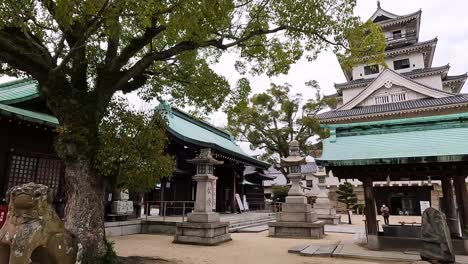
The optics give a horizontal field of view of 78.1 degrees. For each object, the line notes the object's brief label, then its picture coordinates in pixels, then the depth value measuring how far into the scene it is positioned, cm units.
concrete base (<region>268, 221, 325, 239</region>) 1275
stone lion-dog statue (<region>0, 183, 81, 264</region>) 380
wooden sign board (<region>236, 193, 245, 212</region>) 2163
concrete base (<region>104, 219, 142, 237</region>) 1186
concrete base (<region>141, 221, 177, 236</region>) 1316
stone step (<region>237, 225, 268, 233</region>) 1487
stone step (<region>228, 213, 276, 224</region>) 1606
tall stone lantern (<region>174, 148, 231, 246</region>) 1044
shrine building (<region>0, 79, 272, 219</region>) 951
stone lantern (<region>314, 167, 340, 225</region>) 1970
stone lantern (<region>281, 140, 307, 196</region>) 1405
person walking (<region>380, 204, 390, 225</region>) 1590
